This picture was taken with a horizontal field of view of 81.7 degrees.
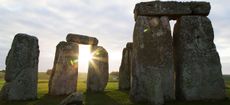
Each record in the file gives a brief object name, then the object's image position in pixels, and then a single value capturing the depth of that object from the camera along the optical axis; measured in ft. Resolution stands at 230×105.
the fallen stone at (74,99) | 17.11
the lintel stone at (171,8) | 20.63
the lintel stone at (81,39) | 27.69
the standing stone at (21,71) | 21.46
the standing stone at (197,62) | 20.29
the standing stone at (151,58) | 19.89
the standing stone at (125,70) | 30.21
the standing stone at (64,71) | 25.01
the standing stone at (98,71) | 28.83
